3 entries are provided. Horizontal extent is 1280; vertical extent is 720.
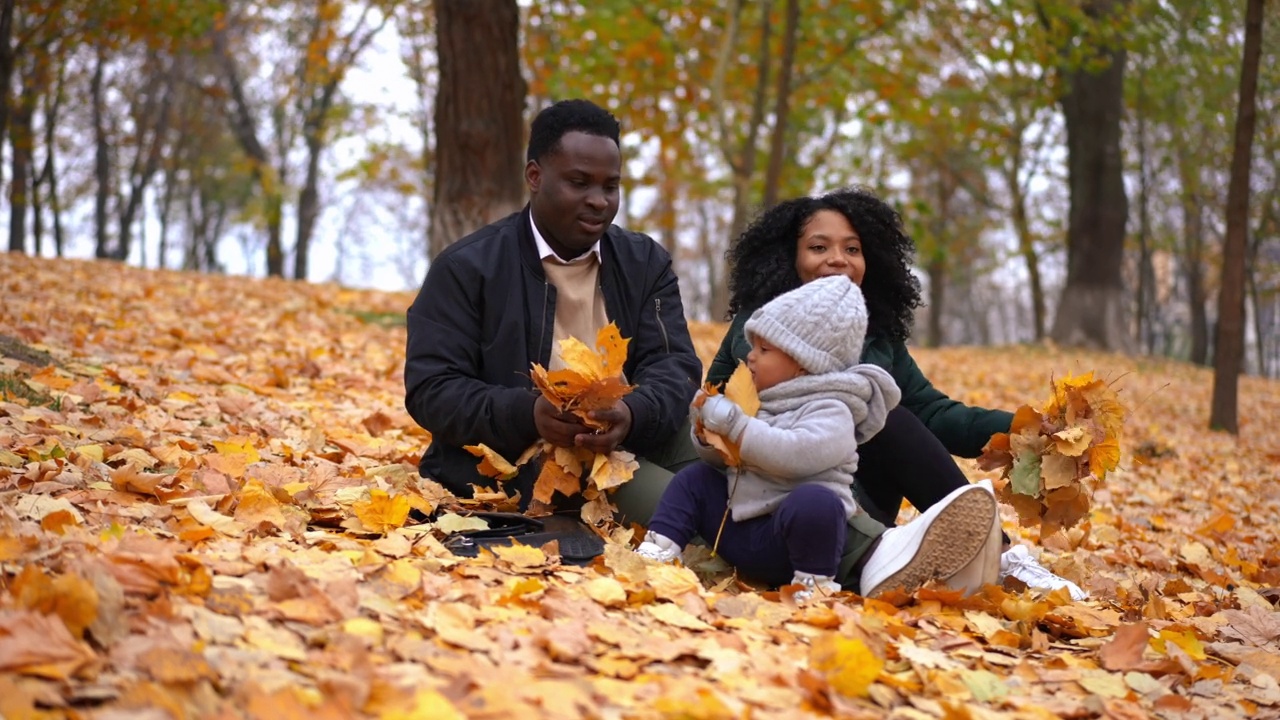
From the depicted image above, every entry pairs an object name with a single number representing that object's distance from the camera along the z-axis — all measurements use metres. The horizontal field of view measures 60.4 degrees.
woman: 3.51
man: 3.54
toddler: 2.97
